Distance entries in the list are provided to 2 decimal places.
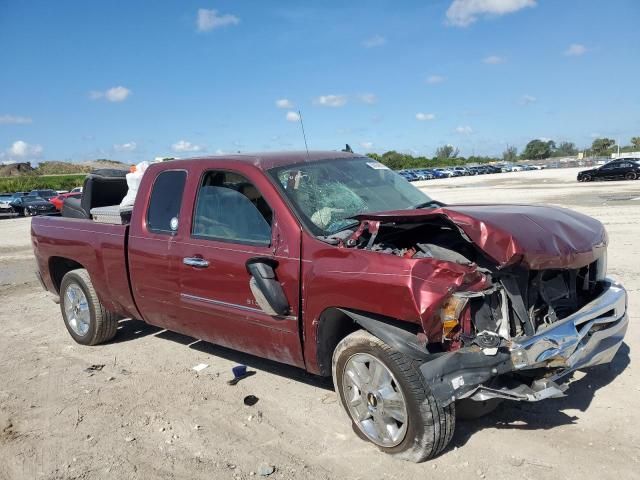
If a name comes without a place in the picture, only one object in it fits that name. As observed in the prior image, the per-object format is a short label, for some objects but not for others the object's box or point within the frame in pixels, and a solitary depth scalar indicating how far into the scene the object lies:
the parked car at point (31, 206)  34.09
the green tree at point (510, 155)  149.62
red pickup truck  3.09
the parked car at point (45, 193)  38.35
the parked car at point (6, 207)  34.34
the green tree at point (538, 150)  145.62
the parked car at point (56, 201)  33.31
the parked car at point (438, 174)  75.00
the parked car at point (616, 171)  35.54
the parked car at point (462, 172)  78.88
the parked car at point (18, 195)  35.46
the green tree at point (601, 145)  128.38
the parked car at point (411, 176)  69.34
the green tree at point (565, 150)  144.88
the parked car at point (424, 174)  72.69
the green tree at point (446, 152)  145.82
